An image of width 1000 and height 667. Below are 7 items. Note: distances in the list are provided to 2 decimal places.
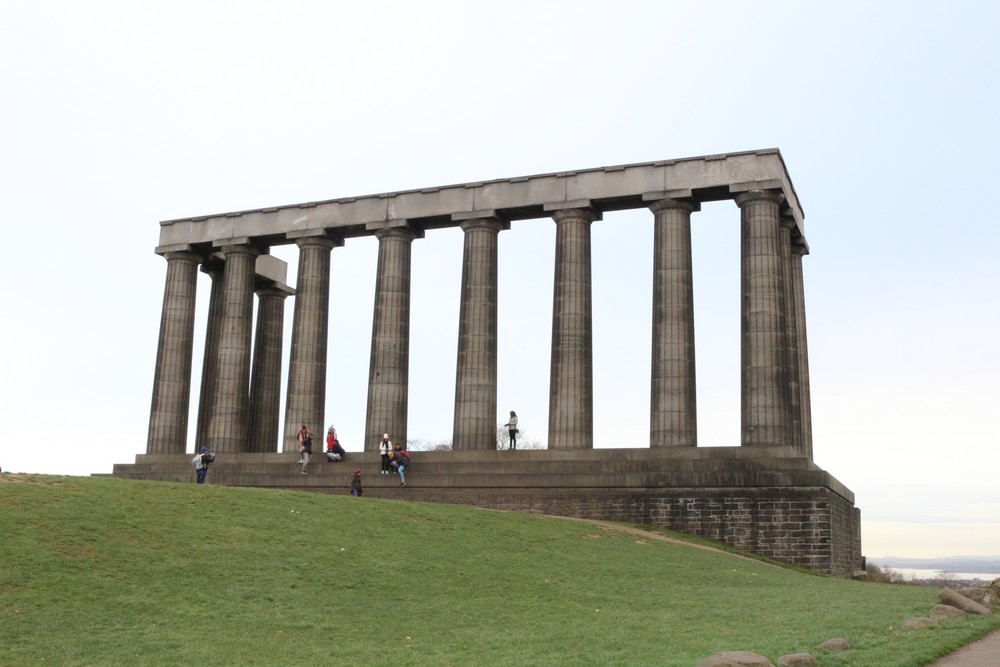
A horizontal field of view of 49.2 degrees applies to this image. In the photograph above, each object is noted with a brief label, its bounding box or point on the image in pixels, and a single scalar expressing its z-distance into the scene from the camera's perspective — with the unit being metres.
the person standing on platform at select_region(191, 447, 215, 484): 47.44
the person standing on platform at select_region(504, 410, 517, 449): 51.25
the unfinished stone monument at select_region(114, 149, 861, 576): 46.19
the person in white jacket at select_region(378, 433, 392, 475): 50.09
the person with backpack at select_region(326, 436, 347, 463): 52.44
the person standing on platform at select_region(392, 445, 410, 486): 49.10
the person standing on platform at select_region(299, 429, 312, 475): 51.31
